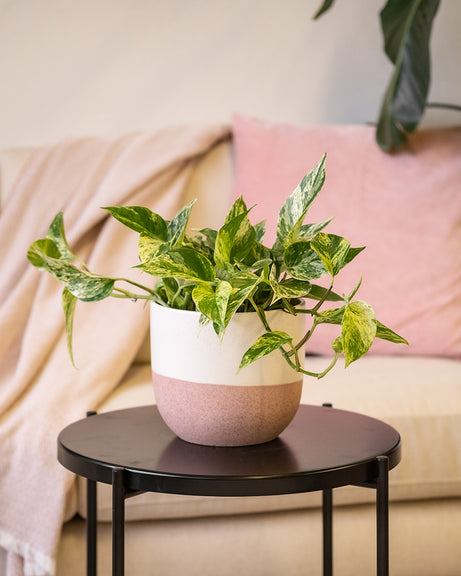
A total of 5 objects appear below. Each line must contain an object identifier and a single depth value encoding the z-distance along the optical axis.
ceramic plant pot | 1.29
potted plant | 1.24
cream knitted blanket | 1.63
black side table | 1.23
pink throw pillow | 2.07
